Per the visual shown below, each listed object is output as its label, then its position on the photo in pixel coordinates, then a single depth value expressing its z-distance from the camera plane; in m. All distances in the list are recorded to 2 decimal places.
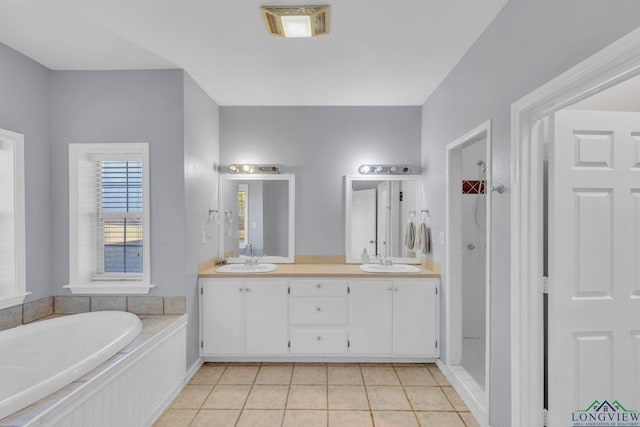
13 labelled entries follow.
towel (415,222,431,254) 3.44
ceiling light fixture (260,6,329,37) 1.99
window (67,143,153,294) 2.82
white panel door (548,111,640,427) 1.67
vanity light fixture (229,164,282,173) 3.73
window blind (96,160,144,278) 2.93
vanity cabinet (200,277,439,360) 3.20
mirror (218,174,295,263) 3.79
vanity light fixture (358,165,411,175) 3.71
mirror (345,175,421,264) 3.74
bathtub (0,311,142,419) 1.98
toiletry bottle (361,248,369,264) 3.70
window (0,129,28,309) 2.42
